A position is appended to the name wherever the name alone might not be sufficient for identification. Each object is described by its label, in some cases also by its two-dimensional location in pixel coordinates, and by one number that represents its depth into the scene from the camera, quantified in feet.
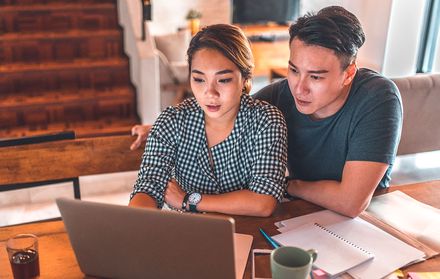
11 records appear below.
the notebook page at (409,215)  4.27
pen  4.00
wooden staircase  12.35
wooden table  3.80
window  10.78
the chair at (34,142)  5.24
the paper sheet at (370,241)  3.73
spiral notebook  3.73
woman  4.64
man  4.58
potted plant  19.63
